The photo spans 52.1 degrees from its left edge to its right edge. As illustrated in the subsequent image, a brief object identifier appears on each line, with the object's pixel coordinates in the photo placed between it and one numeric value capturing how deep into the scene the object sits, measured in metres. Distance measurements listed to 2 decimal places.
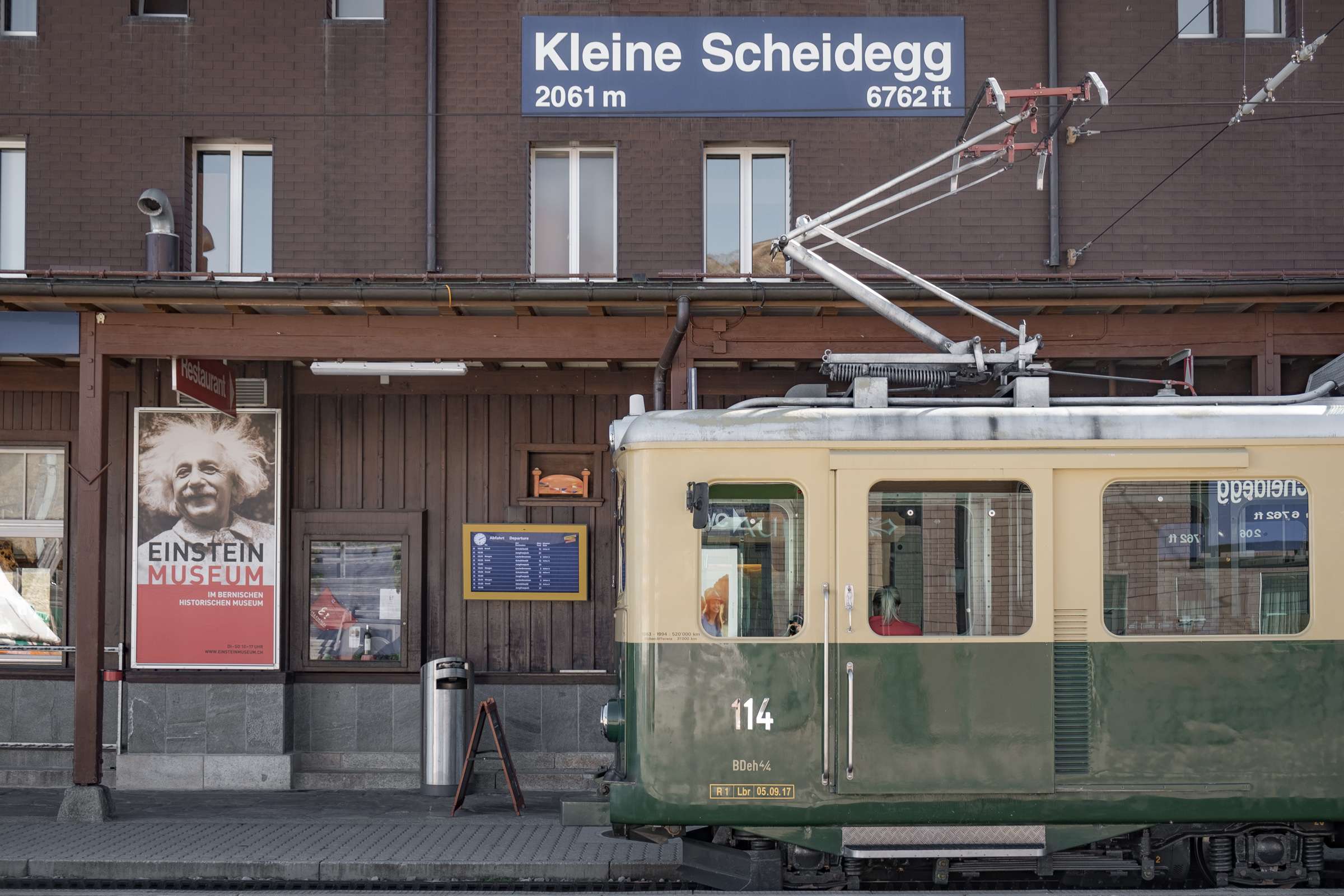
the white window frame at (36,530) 12.54
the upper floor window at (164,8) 12.83
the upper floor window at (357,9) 12.91
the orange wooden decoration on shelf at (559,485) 12.59
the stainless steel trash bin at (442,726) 11.61
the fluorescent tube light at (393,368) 10.93
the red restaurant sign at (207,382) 10.88
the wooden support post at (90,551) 10.32
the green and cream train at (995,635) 7.34
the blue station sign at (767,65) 12.47
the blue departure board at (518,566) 12.45
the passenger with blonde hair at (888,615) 7.37
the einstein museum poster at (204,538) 12.43
